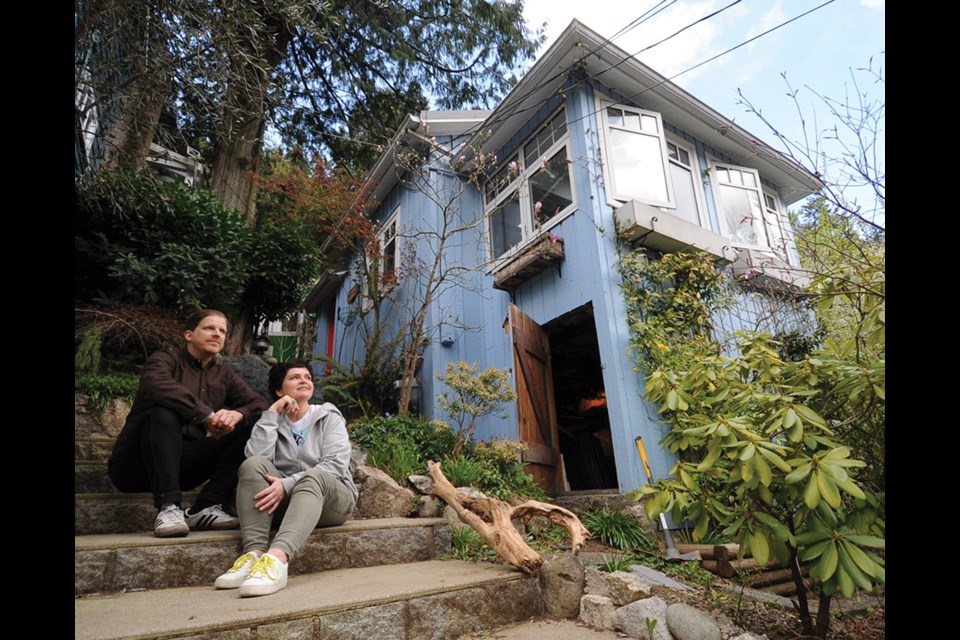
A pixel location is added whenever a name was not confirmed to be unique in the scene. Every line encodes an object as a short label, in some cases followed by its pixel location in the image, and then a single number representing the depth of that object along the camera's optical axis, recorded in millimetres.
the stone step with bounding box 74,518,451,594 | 1922
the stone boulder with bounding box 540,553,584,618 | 2117
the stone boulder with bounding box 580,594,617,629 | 1966
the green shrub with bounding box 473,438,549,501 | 3971
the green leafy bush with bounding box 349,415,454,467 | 4379
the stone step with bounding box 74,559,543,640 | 1463
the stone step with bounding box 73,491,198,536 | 2367
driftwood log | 2250
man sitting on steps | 2262
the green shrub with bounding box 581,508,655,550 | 3675
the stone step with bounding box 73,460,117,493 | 2713
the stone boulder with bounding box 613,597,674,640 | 1886
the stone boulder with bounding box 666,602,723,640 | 1826
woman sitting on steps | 1928
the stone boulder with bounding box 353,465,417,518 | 3284
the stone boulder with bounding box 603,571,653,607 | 2041
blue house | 4918
